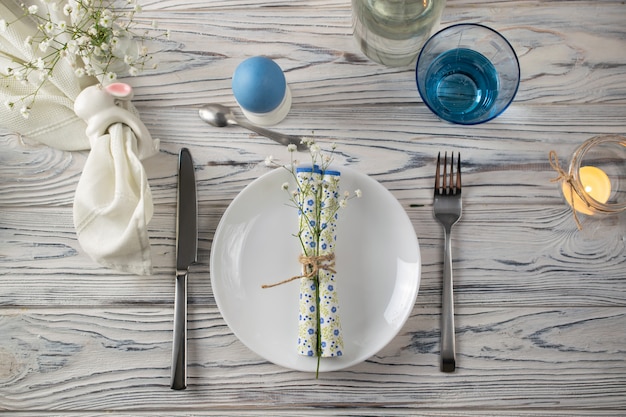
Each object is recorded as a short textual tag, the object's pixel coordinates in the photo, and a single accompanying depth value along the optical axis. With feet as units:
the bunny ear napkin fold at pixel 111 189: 2.86
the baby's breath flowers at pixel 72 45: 2.81
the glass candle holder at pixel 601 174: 3.07
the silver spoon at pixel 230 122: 3.11
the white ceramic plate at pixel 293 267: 2.95
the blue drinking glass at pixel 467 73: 2.97
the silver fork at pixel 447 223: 3.00
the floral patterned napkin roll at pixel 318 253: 2.84
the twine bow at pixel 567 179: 2.99
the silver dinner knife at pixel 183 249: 3.00
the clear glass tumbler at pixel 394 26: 2.91
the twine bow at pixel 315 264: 2.86
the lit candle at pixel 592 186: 3.09
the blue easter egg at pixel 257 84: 2.71
